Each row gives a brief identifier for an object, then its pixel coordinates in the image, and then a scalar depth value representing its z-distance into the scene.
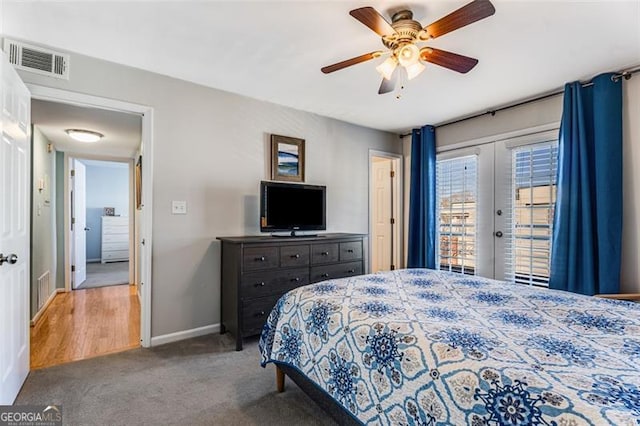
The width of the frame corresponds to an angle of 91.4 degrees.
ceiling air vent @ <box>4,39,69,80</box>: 2.24
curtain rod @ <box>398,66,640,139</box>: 2.65
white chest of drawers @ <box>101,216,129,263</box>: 7.50
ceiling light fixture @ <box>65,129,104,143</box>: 3.85
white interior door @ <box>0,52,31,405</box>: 1.73
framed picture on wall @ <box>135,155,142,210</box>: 4.36
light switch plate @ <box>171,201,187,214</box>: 2.88
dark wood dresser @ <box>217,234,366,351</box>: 2.71
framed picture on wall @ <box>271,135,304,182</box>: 3.47
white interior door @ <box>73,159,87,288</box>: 4.89
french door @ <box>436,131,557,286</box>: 3.21
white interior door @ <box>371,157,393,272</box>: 4.91
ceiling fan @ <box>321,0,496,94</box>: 1.60
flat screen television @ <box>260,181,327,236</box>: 3.14
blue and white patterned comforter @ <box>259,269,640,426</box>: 0.87
